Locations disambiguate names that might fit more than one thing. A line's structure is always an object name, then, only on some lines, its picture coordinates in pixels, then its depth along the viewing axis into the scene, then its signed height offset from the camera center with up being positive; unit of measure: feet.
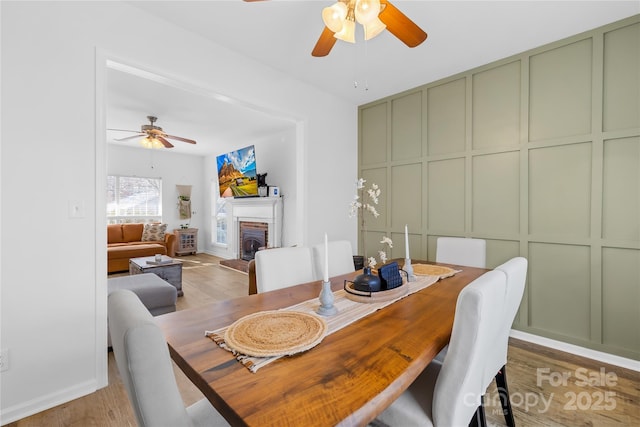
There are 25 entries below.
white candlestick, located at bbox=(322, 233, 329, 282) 3.96 -0.81
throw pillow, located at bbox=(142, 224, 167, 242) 20.34 -1.54
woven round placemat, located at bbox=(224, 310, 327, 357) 3.04 -1.41
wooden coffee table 12.39 -2.53
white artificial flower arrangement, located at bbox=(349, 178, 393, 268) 4.91 +0.07
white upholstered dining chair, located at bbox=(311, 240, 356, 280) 6.71 -1.15
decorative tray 4.72 -1.38
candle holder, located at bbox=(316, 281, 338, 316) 4.10 -1.25
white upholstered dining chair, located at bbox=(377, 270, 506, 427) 2.97 -1.67
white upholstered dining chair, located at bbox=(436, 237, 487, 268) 8.04 -1.13
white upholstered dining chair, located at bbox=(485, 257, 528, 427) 3.87 -1.78
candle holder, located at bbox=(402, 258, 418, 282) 5.98 -1.22
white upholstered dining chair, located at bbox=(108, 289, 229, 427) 2.07 -1.17
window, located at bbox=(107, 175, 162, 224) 21.12 +0.86
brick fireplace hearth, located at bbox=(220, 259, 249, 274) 17.64 -3.40
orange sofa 17.21 -2.21
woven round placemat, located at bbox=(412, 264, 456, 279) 6.48 -1.36
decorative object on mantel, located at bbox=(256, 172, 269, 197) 17.95 +1.63
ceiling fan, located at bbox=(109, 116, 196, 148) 14.24 +3.73
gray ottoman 9.11 -2.57
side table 22.74 -2.34
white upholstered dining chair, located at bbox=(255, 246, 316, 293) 5.72 -1.17
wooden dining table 2.21 -1.48
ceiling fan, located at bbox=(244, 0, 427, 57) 4.83 +3.47
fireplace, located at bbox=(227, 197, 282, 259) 17.84 -0.77
